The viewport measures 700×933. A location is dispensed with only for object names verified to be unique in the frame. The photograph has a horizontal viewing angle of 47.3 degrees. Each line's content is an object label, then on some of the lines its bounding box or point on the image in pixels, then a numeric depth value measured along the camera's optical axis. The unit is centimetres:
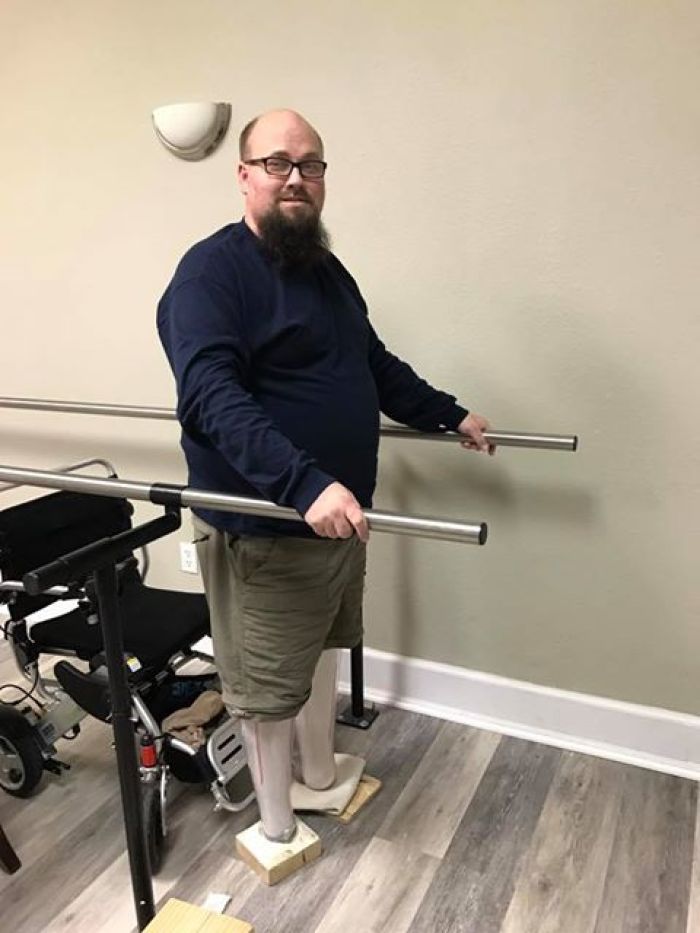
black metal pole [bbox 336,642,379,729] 215
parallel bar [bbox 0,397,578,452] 167
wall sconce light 206
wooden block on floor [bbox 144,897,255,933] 135
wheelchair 178
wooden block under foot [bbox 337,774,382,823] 184
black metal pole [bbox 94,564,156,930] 131
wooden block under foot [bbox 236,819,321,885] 165
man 125
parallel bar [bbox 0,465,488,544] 117
